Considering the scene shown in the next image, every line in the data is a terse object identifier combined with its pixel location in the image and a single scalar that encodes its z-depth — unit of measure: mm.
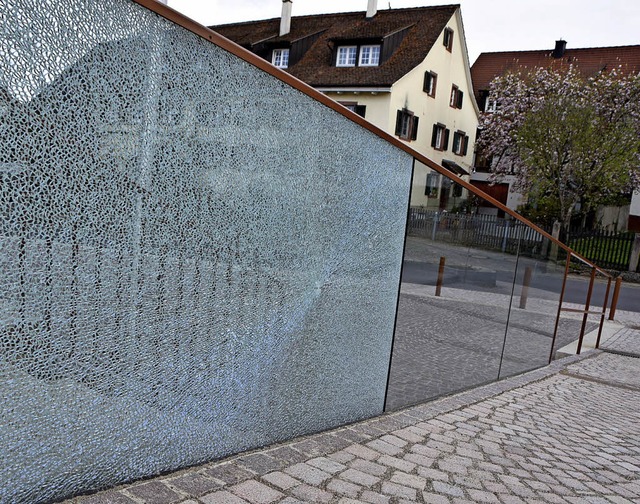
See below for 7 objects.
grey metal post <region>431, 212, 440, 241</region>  4133
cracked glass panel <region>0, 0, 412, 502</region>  1777
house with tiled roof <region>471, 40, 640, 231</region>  35397
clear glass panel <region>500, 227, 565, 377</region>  5812
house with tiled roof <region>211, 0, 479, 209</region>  28719
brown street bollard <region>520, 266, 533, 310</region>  5898
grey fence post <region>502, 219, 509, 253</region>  5518
